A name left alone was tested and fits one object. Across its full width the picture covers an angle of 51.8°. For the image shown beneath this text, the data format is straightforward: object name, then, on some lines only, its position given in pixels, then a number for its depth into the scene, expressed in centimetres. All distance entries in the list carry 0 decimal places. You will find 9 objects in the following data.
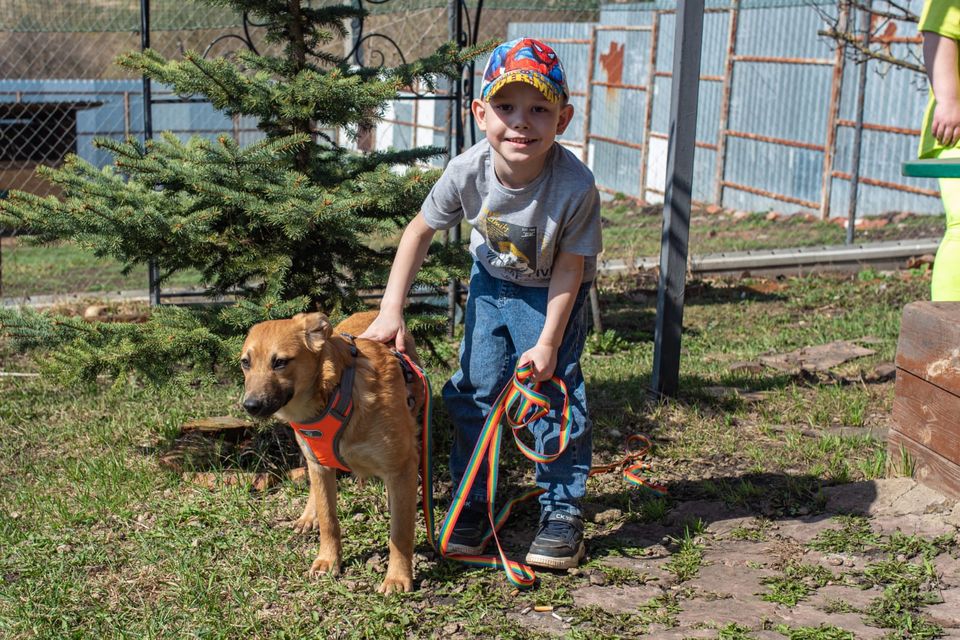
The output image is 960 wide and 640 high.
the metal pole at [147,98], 623
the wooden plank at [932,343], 371
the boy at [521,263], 324
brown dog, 304
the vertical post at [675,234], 516
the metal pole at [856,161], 1087
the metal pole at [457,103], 699
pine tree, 417
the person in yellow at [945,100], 377
